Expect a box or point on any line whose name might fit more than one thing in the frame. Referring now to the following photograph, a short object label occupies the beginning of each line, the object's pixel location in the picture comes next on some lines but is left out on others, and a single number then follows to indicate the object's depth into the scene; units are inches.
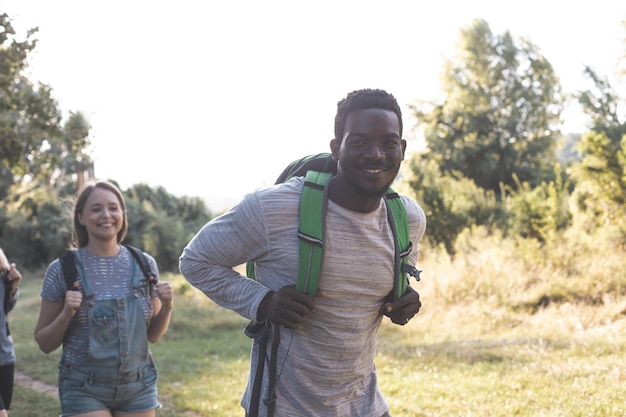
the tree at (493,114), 1261.1
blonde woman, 147.7
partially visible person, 186.5
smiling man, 99.2
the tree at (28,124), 358.6
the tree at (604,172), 496.1
